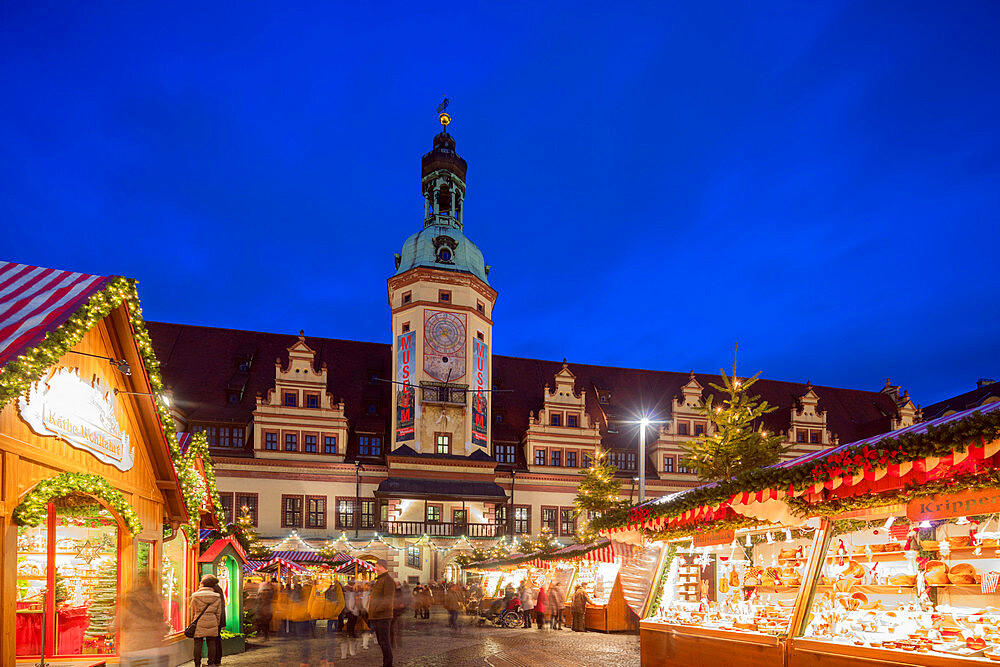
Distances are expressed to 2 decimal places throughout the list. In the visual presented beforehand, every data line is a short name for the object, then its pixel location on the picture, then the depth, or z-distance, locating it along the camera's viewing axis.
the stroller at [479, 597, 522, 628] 25.28
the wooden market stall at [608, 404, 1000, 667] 7.50
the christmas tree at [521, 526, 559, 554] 36.78
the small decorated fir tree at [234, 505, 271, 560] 21.79
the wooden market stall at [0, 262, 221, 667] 8.27
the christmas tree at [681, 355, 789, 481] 21.78
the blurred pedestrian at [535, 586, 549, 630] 23.94
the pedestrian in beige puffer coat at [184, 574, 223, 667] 12.04
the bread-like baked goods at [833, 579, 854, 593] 9.19
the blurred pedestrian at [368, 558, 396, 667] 12.67
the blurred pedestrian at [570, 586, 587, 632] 22.05
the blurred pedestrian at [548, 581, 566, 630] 23.98
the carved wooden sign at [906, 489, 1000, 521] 7.71
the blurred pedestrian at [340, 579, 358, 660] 19.64
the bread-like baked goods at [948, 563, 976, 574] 8.72
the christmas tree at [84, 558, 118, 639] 11.44
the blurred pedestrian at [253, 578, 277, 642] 20.97
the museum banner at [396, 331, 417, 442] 42.09
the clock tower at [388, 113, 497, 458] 42.12
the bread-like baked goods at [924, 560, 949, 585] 8.91
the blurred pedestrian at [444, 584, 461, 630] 23.75
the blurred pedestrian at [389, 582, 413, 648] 14.40
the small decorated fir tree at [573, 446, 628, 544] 35.75
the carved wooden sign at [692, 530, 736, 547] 11.53
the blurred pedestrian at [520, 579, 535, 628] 24.45
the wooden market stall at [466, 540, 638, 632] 21.52
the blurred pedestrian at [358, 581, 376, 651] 21.39
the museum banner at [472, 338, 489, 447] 42.99
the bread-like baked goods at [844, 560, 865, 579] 9.28
